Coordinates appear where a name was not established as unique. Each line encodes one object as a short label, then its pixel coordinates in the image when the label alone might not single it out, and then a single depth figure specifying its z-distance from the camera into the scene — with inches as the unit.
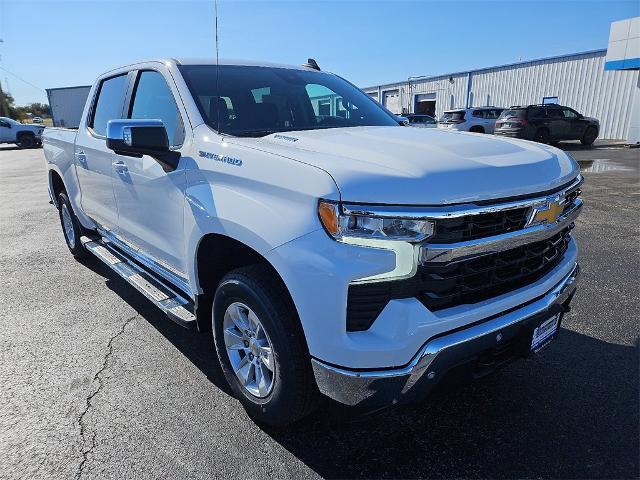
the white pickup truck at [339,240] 69.8
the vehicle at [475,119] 844.6
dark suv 733.3
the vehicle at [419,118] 862.4
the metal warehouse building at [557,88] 901.2
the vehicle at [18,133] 1063.6
